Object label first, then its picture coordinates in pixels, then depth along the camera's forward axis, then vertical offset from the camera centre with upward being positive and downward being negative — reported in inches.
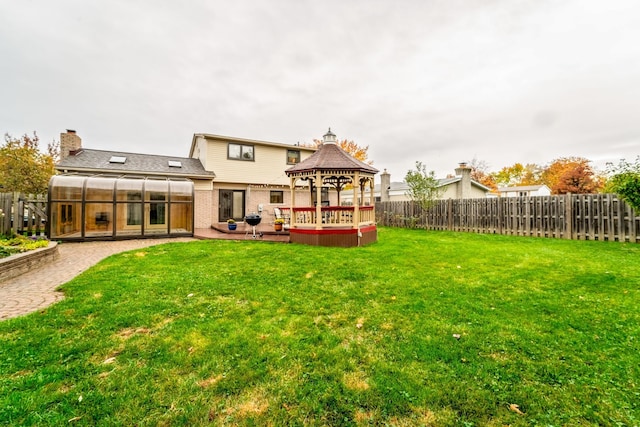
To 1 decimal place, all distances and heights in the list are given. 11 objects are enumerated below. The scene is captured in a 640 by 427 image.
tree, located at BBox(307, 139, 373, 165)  1380.4 +364.6
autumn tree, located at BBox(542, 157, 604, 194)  1152.2 +159.4
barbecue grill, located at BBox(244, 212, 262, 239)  454.0 -3.7
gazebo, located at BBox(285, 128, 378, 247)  399.9 +2.6
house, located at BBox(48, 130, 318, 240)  434.6 +61.4
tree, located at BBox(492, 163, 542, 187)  1818.4 +293.6
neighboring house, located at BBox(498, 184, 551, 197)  1302.9 +132.7
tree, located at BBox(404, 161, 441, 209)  623.2 +77.8
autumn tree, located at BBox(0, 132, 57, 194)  701.3 +136.0
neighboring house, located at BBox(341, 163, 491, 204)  873.5 +107.1
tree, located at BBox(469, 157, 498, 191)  1708.9 +293.1
